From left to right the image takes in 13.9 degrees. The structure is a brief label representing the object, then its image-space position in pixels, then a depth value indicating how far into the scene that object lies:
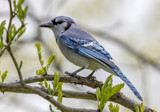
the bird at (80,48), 7.88
